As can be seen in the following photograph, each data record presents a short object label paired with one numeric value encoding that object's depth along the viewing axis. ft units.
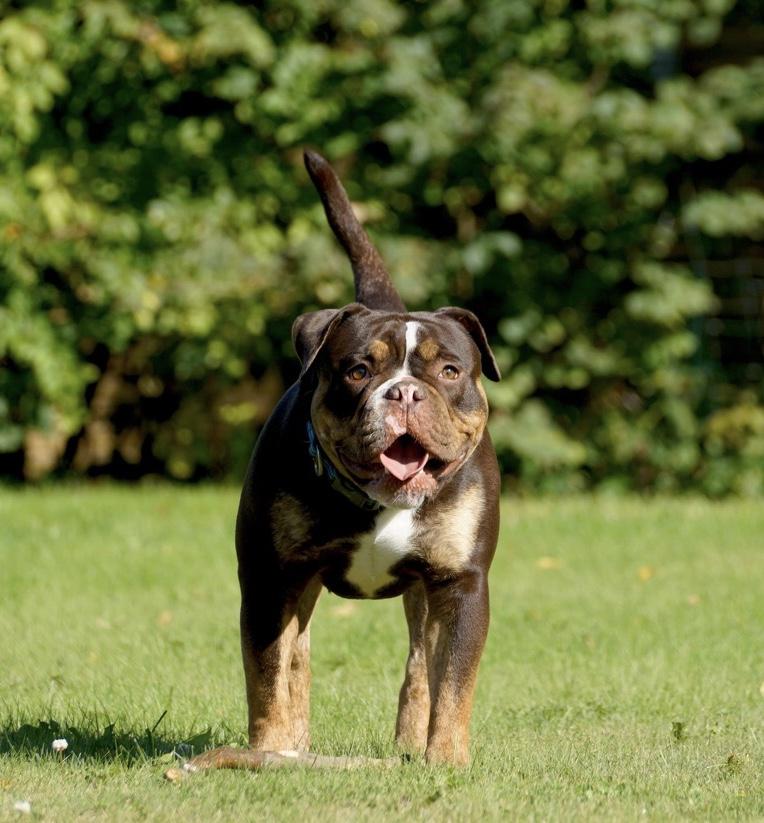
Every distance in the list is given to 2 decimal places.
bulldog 30.58
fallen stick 29.76
